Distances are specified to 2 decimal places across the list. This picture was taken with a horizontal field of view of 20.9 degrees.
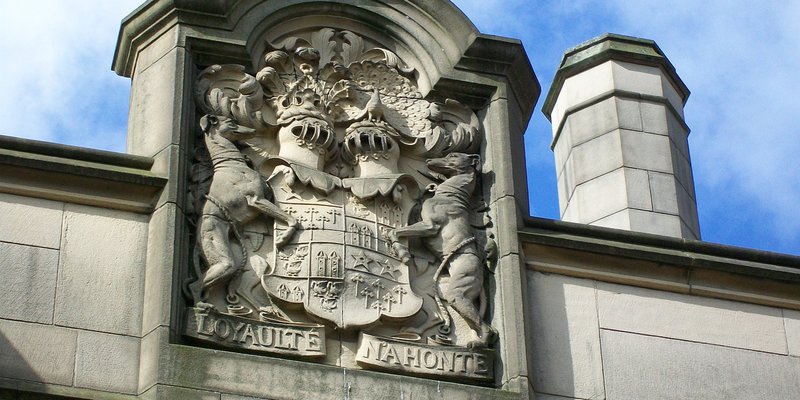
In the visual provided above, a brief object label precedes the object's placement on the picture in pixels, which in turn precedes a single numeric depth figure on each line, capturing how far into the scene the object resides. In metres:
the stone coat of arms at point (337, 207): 16.47
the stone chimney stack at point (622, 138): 19.23
